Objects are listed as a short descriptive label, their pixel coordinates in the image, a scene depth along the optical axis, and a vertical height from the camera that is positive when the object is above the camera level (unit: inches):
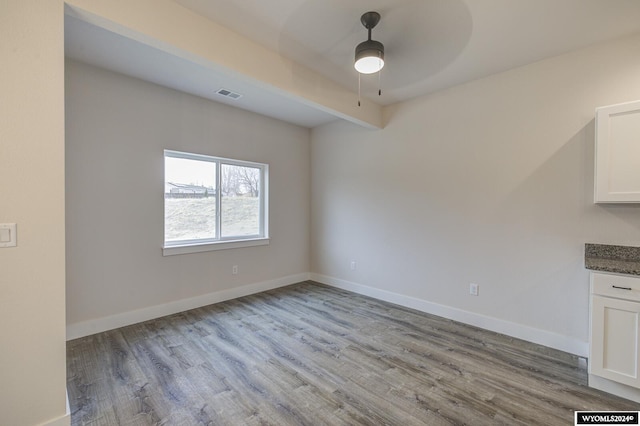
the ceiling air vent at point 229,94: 136.2 +56.2
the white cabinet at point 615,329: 75.4 -32.9
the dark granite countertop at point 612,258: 79.0 -16.0
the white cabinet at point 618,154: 83.6 +17.0
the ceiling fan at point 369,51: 84.1 +49.3
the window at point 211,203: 141.2 +2.6
